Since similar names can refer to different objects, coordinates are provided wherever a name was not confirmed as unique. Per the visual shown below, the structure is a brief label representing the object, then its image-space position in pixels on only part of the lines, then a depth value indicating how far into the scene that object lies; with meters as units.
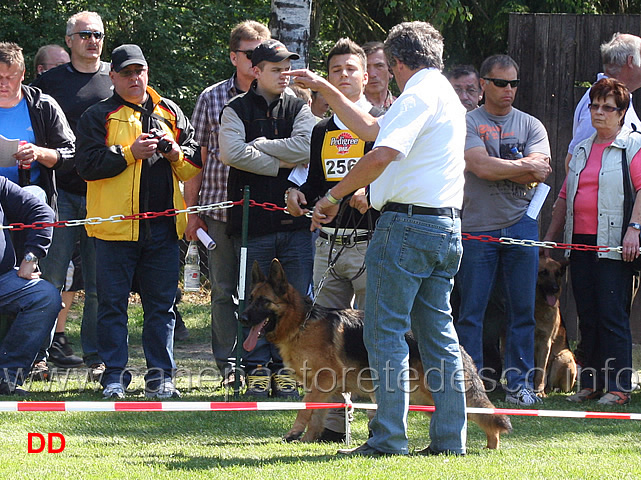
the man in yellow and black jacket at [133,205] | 12.90
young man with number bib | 11.65
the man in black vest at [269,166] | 13.00
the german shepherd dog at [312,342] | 10.73
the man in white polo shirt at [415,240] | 8.79
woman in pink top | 13.66
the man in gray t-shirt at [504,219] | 13.64
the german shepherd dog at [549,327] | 14.75
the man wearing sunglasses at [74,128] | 15.17
